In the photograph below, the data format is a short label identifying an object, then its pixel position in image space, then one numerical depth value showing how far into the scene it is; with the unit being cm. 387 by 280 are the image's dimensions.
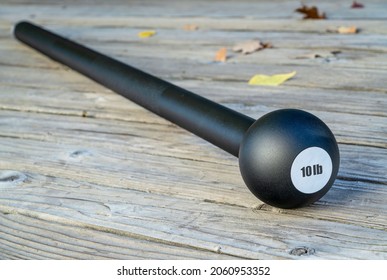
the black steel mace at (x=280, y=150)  125
